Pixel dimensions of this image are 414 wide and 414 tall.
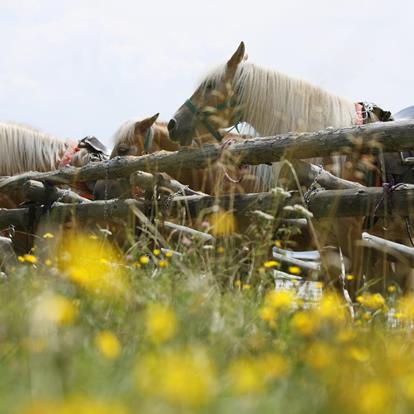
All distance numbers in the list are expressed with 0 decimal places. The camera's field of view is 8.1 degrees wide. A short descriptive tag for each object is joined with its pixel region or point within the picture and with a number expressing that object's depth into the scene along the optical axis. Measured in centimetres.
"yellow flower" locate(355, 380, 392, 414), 617
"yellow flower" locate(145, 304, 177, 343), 781
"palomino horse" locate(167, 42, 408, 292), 1533
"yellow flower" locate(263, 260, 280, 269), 1352
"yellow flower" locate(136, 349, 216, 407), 527
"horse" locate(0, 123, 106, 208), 1706
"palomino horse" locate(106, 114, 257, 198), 1640
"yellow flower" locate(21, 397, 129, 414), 469
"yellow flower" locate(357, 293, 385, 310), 1328
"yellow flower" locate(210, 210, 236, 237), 1421
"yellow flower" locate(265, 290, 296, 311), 1071
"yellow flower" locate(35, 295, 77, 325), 726
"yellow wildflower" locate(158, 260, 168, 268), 1351
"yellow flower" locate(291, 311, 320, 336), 958
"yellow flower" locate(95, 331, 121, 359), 712
